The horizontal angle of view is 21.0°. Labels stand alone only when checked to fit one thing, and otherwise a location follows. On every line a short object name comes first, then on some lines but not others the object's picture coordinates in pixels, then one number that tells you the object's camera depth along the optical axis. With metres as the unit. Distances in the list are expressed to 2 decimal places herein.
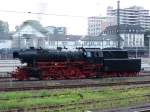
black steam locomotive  31.22
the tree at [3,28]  107.88
